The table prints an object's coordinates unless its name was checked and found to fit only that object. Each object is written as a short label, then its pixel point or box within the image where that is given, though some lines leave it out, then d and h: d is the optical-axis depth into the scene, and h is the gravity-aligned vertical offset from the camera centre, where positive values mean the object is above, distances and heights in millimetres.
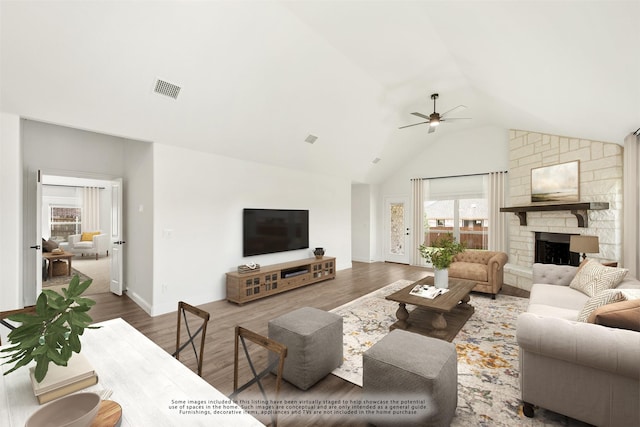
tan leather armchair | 4613 -973
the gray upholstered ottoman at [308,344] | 2232 -1080
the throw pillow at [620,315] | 1722 -649
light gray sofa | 1588 -970
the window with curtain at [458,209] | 6863 +119
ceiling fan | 4602 +1576
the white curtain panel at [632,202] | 3748 +153
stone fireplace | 4273 +244
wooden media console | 4395 -1150
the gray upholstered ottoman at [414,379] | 1685 -1055
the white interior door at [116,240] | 4660 -439
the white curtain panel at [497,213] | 6375 +14
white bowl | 784 -600
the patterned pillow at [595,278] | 2838 -697
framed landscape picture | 4895 +577
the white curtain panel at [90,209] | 9727 +195
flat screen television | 5012 -321
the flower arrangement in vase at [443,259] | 3672 -608
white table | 946 -686
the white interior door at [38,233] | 3840 -256
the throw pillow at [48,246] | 6480 -741
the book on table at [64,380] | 1002 -620
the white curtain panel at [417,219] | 7624 -145
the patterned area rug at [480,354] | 1956 -1406
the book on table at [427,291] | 3406 -985
